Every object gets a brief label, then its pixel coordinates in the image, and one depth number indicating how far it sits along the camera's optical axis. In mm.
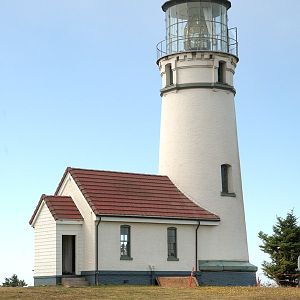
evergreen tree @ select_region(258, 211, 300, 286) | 42375
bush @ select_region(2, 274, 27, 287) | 42594
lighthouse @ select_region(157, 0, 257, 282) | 39812
